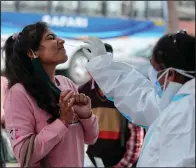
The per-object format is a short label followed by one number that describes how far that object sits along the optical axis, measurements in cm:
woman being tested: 321
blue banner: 1344
